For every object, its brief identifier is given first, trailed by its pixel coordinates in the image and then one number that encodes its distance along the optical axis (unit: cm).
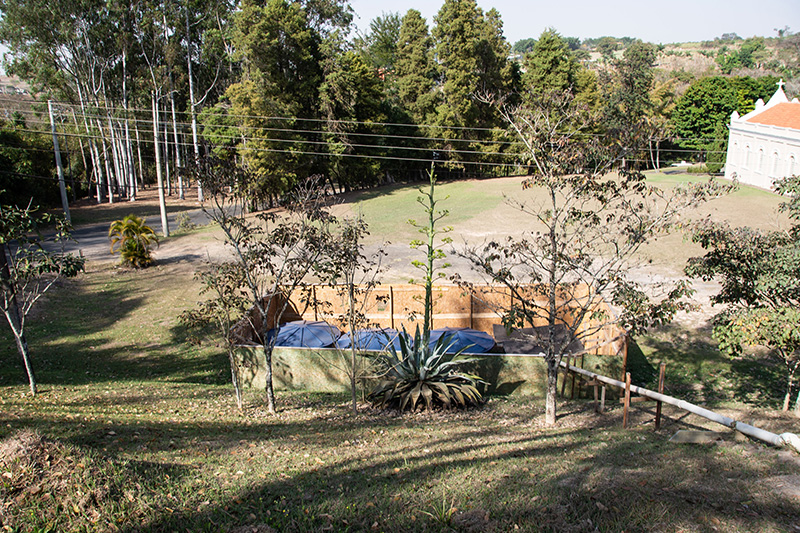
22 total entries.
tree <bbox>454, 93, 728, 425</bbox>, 966
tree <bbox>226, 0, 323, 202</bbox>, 3781
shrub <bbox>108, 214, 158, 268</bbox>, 2519
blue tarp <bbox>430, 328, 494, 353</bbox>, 1426
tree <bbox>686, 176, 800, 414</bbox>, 979
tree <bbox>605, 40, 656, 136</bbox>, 5619
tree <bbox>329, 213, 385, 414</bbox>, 1088
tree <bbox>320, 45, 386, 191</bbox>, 4169
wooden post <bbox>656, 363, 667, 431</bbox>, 964
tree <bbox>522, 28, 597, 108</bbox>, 5341
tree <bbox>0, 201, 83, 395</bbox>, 1087
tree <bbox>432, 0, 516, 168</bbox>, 4897
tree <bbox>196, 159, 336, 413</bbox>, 1036
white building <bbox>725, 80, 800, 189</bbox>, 3703
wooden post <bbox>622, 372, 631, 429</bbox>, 959
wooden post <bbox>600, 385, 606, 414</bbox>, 1110
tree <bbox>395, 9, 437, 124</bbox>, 5153
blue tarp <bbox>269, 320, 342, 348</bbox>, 1515
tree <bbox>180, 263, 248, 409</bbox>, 1084
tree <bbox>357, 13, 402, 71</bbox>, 7186
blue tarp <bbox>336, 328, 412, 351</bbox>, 1410
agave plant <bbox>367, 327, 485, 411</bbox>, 1155
